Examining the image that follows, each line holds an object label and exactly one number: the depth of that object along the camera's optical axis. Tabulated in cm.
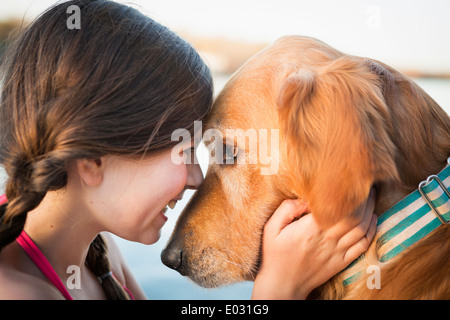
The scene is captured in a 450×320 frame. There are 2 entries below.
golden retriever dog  81
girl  83
